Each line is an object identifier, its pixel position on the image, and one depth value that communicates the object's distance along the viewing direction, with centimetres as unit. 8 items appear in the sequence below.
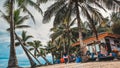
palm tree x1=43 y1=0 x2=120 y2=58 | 768
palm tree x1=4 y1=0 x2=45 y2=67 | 692
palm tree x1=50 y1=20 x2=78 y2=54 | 1440
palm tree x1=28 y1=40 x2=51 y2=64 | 2099
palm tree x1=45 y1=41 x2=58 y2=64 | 1986
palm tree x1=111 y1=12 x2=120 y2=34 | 1155
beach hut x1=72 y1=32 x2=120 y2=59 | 910
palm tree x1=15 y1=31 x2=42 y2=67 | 804
